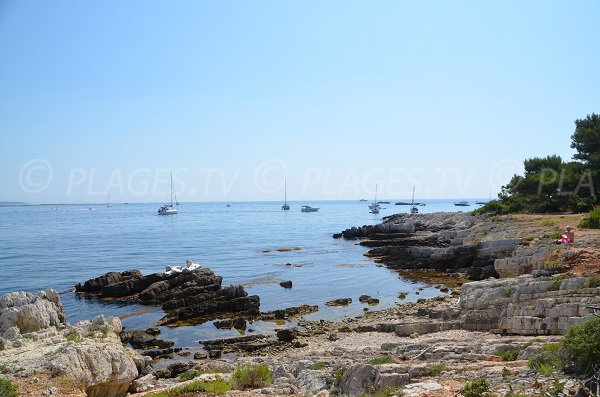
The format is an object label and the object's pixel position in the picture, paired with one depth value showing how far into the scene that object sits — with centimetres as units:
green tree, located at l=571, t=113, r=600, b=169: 5262
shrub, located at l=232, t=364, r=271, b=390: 1323
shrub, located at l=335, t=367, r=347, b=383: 1357
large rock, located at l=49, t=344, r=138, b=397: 1436
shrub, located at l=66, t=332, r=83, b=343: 1738
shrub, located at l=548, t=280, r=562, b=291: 1969
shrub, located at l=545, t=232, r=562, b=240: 3324
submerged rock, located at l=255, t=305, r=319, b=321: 2922
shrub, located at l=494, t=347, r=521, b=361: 1307
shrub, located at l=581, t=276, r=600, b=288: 1847
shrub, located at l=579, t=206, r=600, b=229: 3493
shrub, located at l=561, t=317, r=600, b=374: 891
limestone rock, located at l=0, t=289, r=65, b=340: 1947
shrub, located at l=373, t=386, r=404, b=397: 1048
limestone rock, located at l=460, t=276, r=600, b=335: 1609
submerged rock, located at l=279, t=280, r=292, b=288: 3903
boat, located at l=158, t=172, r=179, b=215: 16462
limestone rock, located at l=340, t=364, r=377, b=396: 1230
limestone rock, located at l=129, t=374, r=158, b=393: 1565
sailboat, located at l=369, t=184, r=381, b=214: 16355
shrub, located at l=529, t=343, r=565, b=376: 973
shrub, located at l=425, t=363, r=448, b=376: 1192
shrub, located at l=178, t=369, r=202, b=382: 1487
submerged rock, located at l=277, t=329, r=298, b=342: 2384
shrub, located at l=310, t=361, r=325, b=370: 1522
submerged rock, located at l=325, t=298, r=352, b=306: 3219
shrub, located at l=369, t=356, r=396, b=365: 1384
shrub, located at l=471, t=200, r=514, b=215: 6156
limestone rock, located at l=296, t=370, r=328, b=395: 1313
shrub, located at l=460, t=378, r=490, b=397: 909
